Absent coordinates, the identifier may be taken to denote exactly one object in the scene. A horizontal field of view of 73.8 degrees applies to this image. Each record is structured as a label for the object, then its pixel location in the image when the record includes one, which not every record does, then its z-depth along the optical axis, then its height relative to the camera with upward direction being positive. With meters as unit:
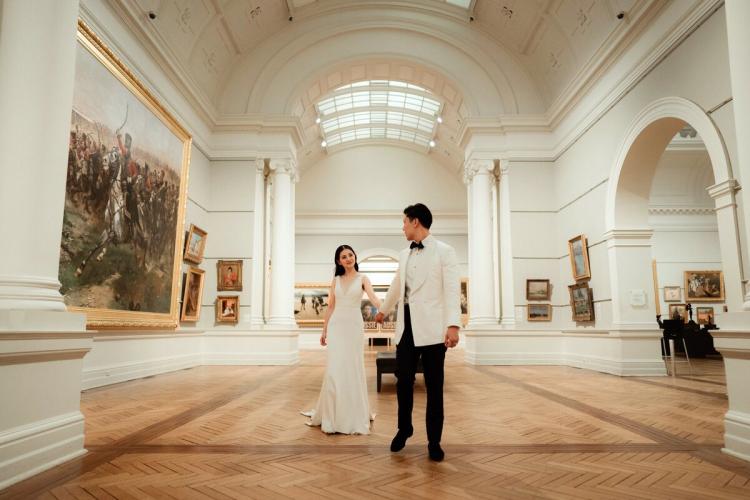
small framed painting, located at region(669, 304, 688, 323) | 17.39 -0.02
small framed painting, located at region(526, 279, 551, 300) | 12.91 +0.53
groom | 3.72 -0.04
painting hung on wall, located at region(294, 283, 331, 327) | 22.84 +0.40
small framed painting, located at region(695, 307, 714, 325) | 17.12 -0.12
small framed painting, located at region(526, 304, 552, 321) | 12.84 -0.04
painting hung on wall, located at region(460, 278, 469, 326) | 23.31 +0.60
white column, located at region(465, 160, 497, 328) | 13.30 +1.75
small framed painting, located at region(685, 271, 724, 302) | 17.88 +0.87
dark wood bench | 7.80 -0.84
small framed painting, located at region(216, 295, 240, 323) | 12.70 +0.05
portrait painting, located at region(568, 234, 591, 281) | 11.28 +1.24
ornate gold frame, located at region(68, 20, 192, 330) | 7.30 +2.42
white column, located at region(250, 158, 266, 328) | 12.90 +1.62
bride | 4.64 -0.45
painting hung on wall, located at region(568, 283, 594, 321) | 11.10 +0.20
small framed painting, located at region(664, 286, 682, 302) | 17.89 +0.62
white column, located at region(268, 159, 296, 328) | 13.22 +1.66
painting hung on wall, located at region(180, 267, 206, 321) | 11.57 +0.39
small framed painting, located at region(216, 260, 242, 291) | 12.84 +0.92
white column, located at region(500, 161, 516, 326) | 13.05 +1.52
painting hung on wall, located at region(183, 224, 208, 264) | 11.68 +1.61
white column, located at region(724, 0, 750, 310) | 3.88 +1.81
